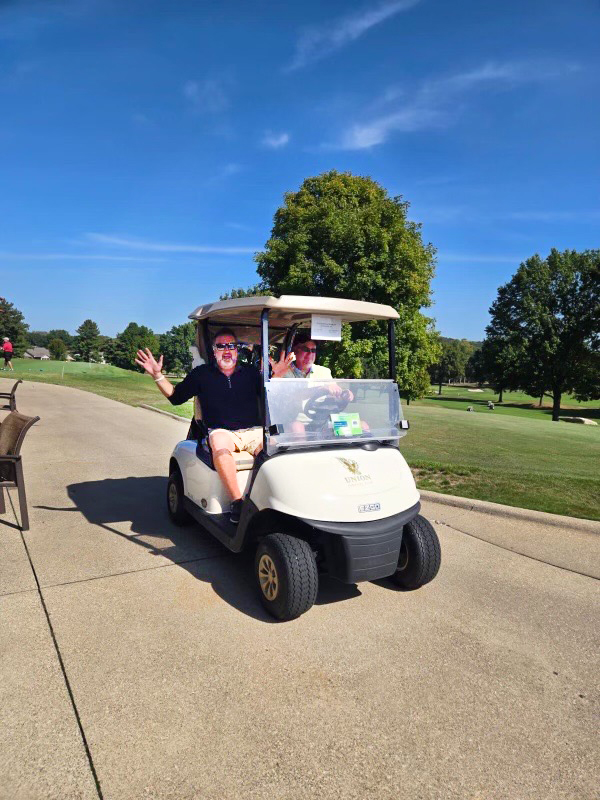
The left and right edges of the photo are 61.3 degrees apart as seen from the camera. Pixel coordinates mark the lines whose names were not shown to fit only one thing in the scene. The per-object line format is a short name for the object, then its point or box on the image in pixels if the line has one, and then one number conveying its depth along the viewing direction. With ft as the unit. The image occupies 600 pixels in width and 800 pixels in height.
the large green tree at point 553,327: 114.73
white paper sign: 11.98
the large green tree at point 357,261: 59.98
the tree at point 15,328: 253.98
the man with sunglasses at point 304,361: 14.39
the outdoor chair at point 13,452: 14.76
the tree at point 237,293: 185.93
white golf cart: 9.91
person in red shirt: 81.30
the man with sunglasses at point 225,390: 14.17
